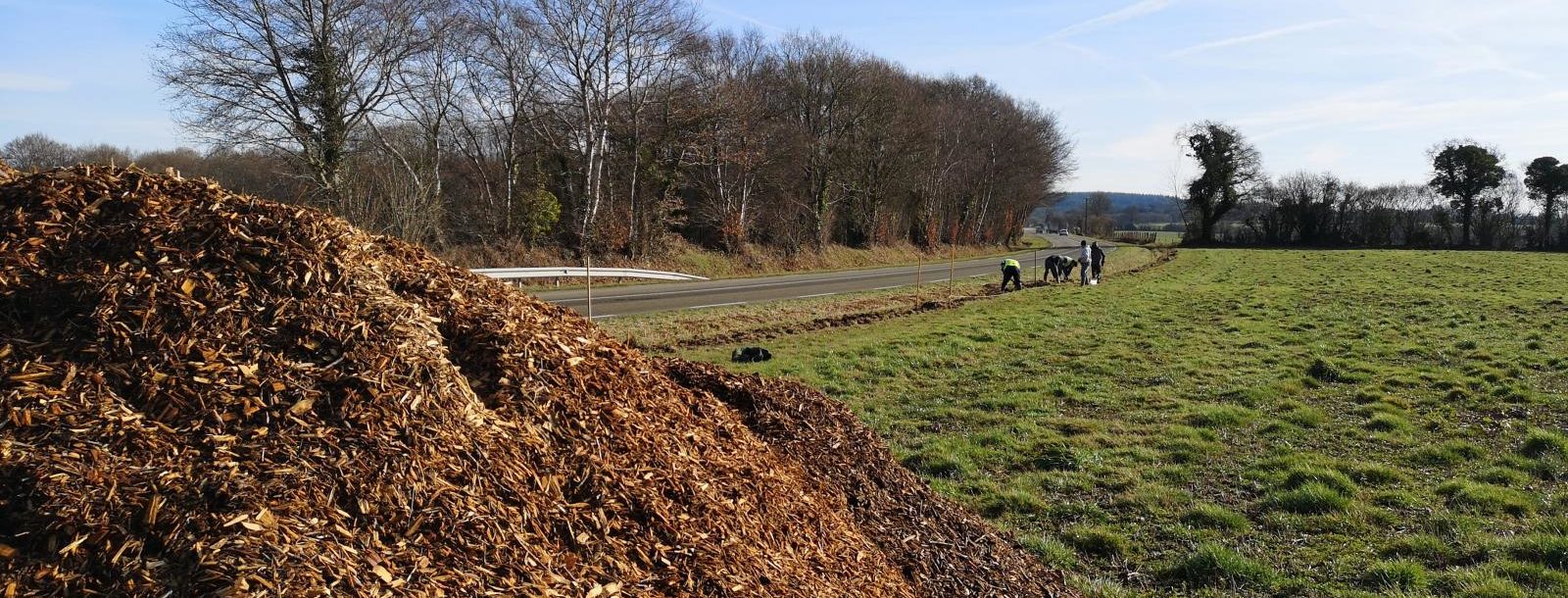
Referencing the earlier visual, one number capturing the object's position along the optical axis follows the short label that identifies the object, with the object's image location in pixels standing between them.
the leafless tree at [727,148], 30.88
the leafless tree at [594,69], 26.34
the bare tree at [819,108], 39.00
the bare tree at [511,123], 26.41
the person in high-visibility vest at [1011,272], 21.81
